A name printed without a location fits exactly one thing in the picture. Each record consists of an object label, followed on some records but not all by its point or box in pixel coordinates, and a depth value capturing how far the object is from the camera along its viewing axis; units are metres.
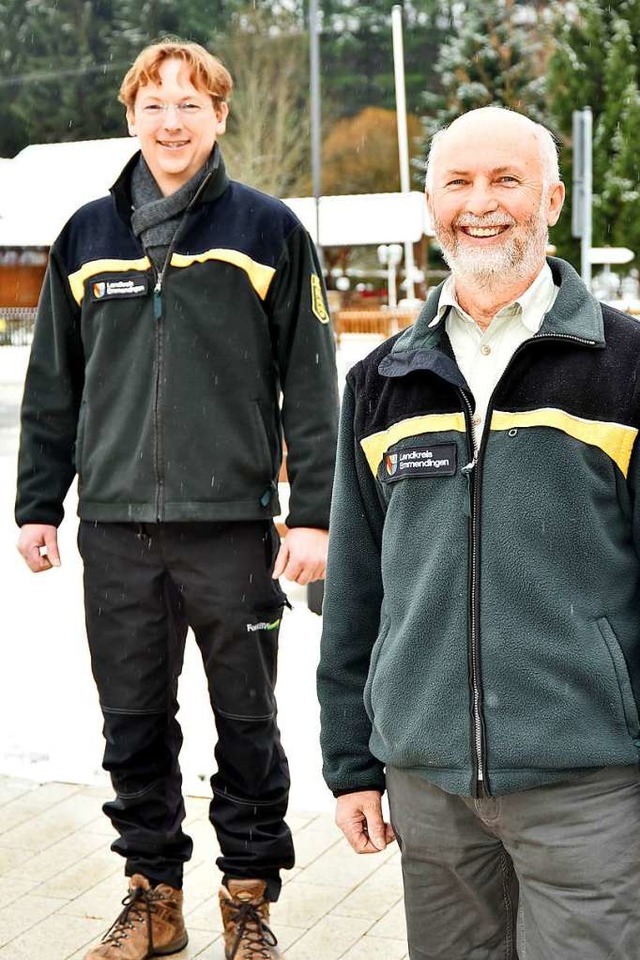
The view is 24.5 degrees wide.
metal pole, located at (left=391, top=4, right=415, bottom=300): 38.87
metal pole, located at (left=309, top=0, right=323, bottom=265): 12.70
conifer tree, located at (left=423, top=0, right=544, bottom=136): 45.25
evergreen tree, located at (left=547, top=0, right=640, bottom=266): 40.88
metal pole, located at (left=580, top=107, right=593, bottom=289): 12.72
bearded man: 2.33
